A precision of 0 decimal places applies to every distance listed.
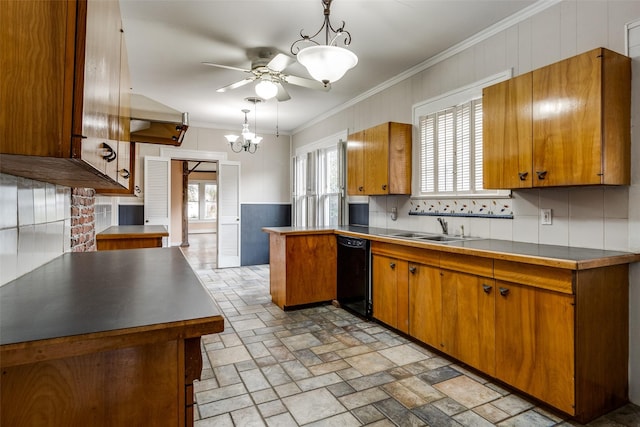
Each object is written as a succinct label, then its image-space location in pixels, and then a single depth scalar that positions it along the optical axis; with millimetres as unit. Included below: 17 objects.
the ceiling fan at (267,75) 3348
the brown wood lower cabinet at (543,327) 1906
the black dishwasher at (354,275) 3670
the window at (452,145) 3174
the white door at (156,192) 6207
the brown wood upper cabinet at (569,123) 2039
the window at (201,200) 12869
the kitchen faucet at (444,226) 3446
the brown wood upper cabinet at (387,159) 3848
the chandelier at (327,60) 2088
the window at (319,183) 5465
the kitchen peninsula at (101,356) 792
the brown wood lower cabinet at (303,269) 4020
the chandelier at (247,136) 5020
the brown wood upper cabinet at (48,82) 777
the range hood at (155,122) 3038
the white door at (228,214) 6793
